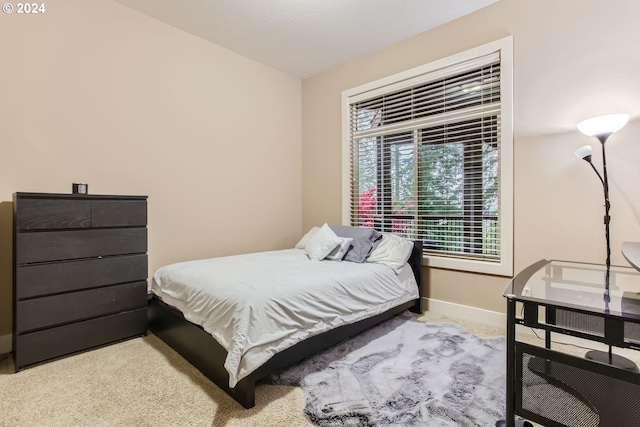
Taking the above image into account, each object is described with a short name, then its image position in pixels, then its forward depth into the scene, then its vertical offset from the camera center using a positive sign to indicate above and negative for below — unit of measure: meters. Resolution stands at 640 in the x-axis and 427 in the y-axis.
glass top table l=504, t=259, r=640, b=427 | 1.08 -0.58
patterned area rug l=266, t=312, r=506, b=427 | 1.52 -1.01
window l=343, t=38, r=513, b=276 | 2.71 +0.57
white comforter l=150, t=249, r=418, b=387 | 1.63 -0.56
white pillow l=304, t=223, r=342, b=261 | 2.93 -0.31
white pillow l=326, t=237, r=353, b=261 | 2.95 -0.37
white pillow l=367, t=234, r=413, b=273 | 2.82 -0.38
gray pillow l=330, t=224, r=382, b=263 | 2.94 -0.28
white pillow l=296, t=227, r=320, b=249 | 3.53 -0.31
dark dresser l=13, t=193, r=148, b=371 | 1.99 -0.43
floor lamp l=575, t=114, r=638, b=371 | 1.95 +0.42
